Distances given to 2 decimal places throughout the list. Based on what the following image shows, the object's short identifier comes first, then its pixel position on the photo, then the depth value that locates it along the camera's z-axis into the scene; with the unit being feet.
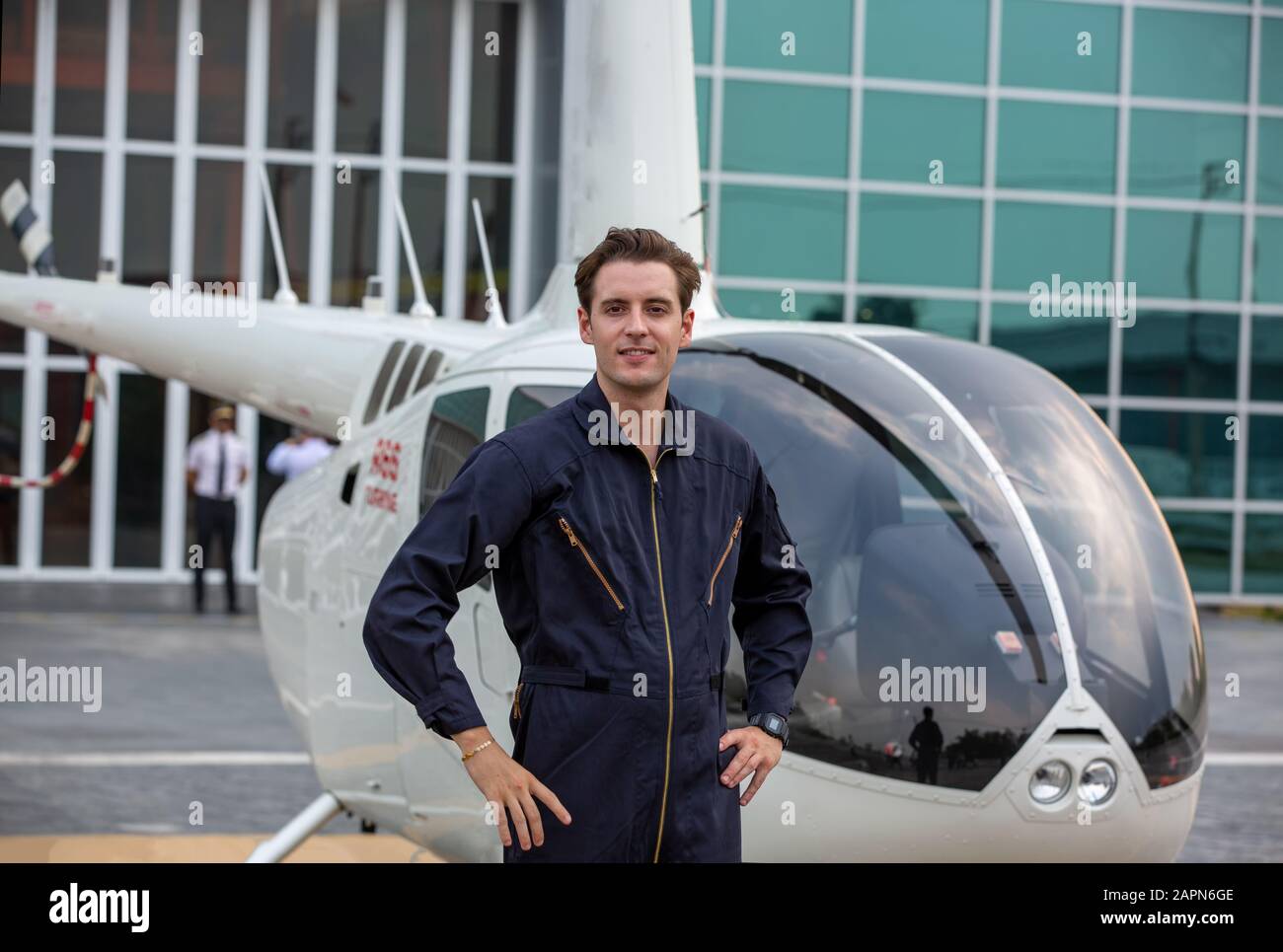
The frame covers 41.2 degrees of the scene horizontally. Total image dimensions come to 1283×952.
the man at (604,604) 9.29
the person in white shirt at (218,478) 50.26
